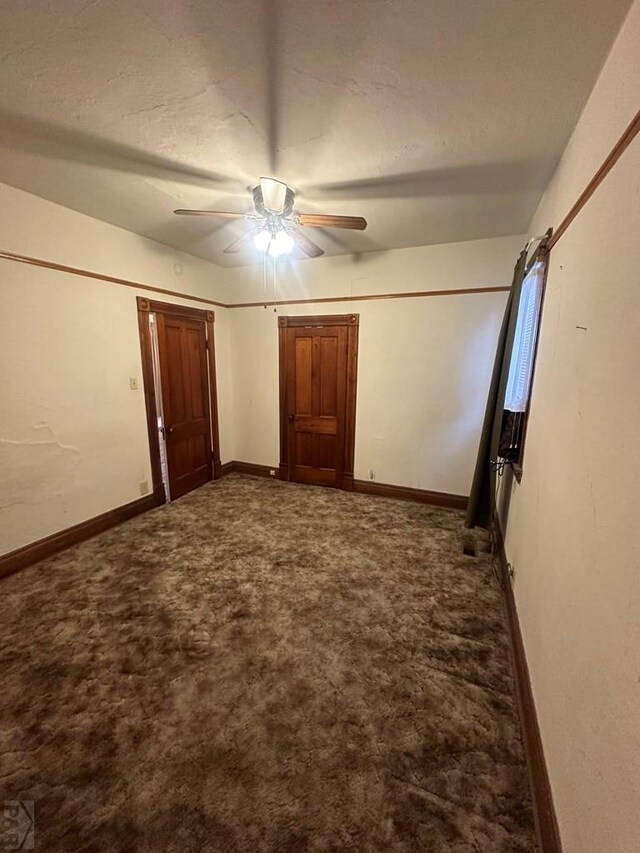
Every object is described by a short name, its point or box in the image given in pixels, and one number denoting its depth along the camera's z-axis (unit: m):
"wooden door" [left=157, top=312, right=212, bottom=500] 3.61
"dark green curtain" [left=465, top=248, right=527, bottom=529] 2.50
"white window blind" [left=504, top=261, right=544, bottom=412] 2.00
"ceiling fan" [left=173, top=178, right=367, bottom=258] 2.08
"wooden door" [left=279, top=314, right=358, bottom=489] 3.89
